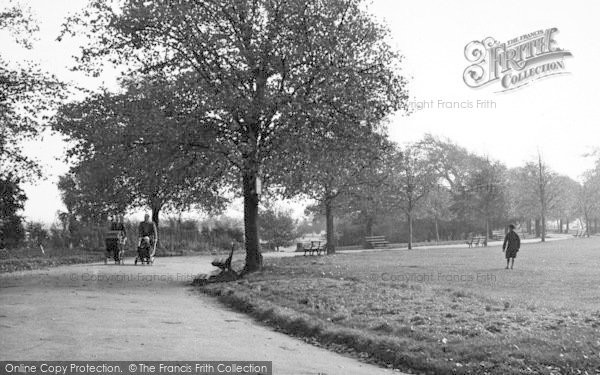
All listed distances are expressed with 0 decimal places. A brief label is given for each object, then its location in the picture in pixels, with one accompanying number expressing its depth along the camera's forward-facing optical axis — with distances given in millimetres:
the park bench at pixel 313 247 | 33438
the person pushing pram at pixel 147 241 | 22609
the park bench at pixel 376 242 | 47438
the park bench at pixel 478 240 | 44781
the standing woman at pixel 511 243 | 22188
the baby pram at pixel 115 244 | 24031
